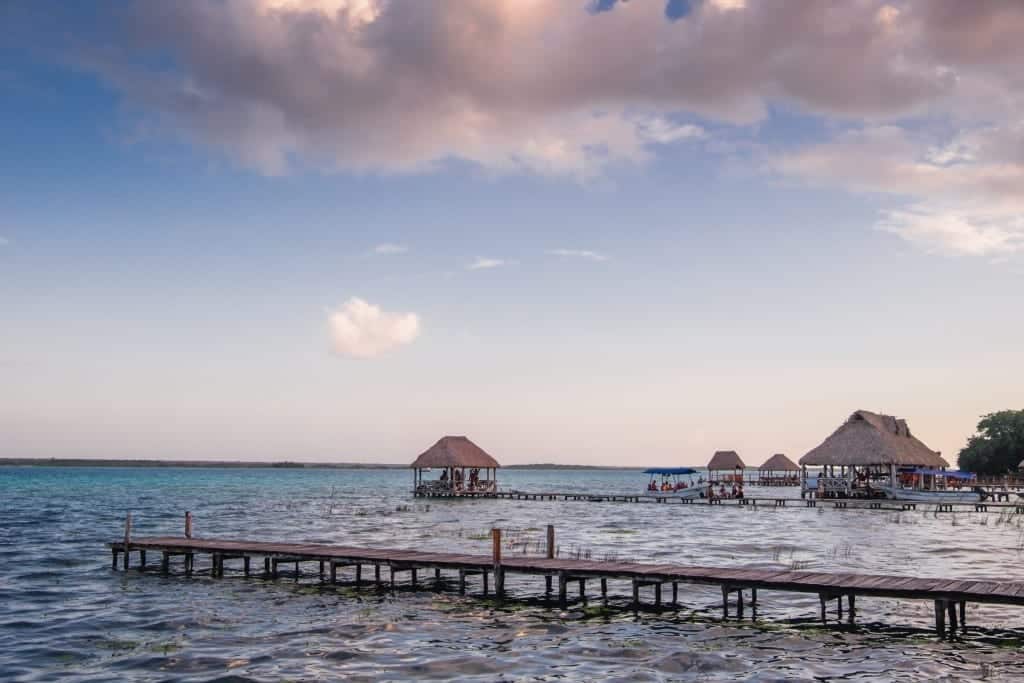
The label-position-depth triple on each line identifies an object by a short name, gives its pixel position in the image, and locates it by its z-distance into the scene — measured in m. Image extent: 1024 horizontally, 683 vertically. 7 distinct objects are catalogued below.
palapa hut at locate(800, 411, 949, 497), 67.06
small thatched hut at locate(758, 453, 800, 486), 101.69
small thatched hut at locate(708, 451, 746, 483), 81.06
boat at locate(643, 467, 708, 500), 74.19
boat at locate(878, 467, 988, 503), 64.50
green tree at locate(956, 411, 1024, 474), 97.56
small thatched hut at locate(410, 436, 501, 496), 72.69
